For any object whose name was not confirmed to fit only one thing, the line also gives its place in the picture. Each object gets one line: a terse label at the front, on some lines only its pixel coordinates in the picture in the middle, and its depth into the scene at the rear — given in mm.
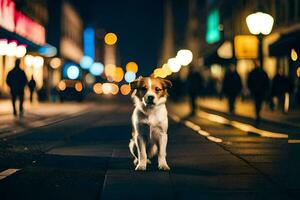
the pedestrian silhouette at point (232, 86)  31234
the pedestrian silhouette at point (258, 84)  23656
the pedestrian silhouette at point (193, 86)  31609
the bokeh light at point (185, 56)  53000
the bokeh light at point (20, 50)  44444
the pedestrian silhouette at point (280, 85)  30625
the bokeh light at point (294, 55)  23219
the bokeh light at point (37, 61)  52031
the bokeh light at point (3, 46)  42100
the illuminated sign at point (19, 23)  41306
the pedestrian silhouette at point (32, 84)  39156
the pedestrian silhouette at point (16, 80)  27172
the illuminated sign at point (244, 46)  31250
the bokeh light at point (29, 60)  51522
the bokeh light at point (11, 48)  42728
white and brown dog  9484
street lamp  22547
